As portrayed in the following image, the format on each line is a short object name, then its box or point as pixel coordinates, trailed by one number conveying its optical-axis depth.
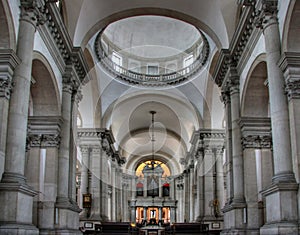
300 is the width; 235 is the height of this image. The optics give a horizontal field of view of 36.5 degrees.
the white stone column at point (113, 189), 38.56
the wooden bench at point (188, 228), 29.13
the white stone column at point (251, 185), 17.09
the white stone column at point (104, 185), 30.39
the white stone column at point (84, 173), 29.00
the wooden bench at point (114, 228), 28.18
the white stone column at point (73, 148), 19.19
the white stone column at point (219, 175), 29.80
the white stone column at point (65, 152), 17.97
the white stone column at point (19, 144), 12.05
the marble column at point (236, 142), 18.16
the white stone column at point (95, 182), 29.14
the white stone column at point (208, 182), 29.59
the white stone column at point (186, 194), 43.46
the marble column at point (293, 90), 12.52
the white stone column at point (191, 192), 37.88
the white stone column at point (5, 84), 12.43
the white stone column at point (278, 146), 12.30
